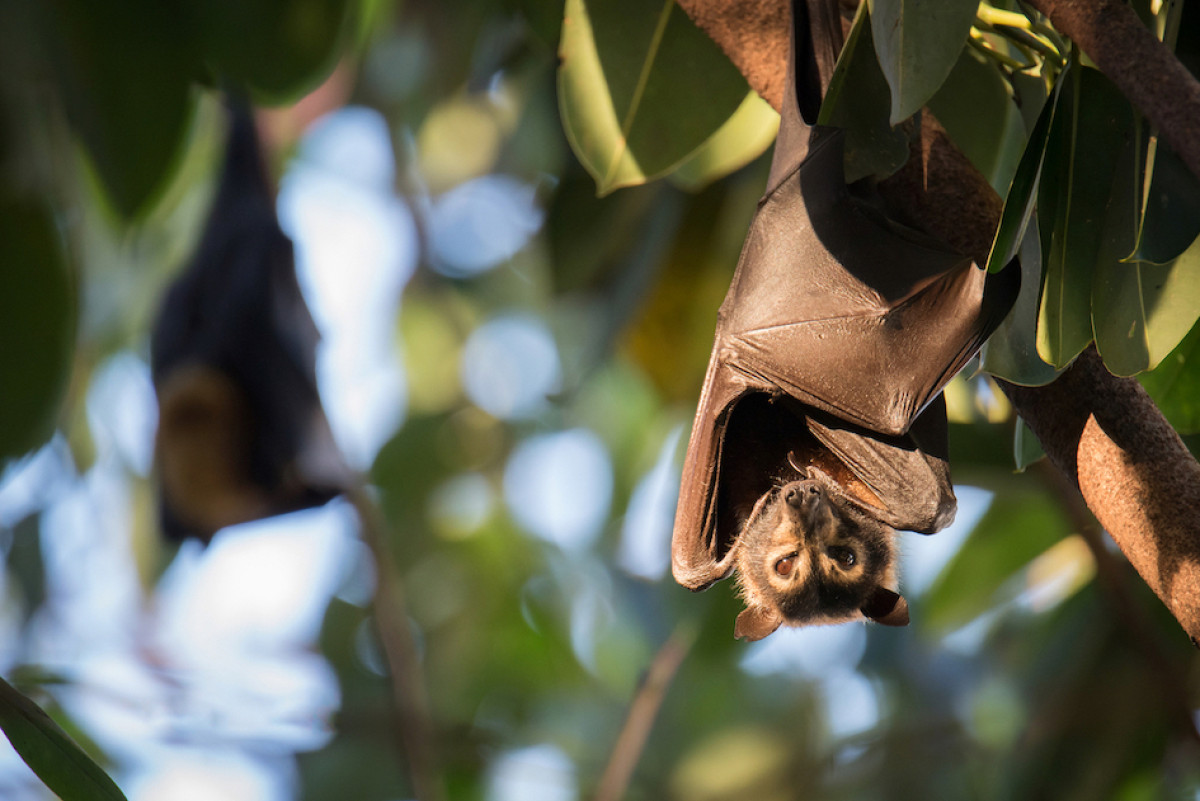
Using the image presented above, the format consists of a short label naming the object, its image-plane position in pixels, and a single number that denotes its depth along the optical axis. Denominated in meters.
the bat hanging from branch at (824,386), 5.48
